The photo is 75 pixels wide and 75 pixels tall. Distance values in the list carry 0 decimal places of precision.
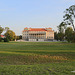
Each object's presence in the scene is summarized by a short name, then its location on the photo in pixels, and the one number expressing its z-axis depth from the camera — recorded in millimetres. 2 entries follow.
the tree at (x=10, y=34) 84288
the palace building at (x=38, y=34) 118312
